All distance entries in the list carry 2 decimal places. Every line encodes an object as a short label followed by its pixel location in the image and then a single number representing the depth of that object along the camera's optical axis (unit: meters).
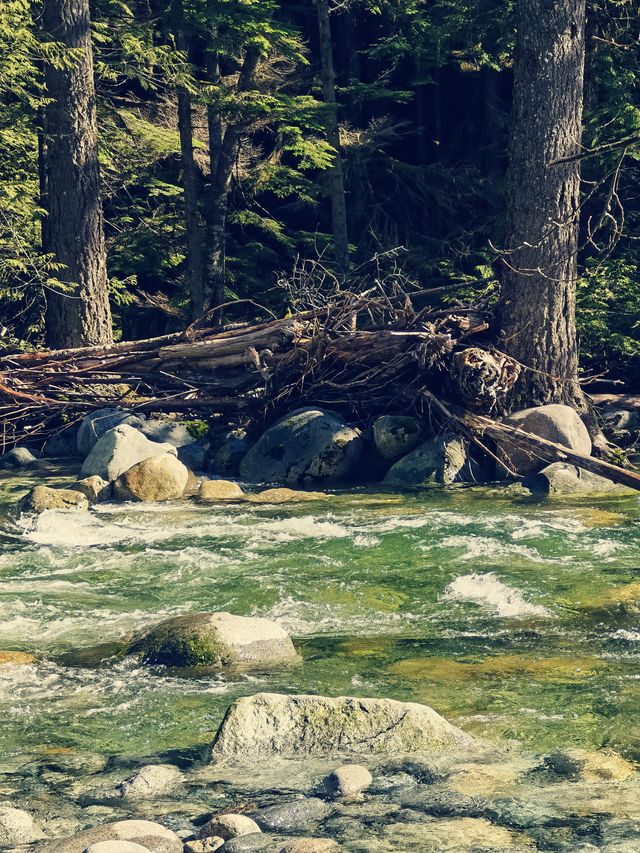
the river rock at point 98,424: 13.50
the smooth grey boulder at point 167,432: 13.32
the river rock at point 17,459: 13.50
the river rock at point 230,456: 12.75
